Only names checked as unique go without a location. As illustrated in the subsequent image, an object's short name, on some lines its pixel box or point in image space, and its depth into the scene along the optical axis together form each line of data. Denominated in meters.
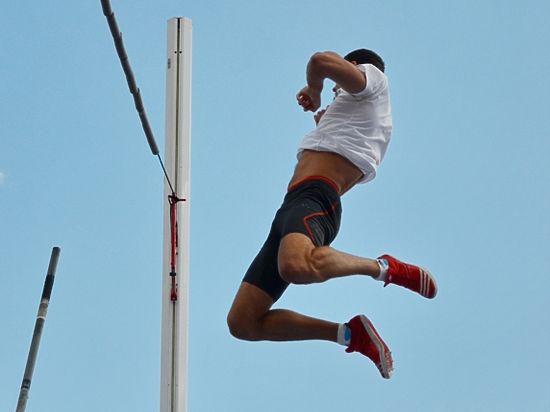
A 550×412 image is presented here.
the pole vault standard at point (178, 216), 10.96
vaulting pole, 9.02
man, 9.12
